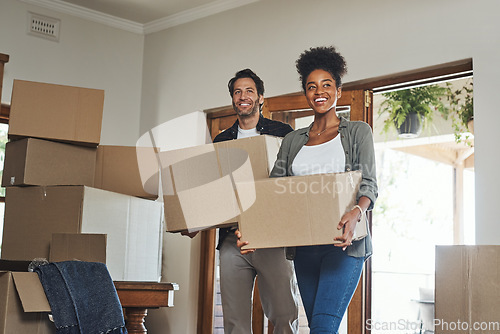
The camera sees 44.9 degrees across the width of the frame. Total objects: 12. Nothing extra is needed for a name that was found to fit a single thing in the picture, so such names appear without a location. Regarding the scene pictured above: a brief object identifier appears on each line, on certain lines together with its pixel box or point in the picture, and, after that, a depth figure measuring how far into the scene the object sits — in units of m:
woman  1.74
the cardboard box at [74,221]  2.75
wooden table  2.26
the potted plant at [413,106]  4.16
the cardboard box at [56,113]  2.83
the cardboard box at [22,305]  1.74
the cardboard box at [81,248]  2.24
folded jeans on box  1.82
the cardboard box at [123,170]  3.10
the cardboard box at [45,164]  2.81
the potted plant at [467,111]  3.32
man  2.10
